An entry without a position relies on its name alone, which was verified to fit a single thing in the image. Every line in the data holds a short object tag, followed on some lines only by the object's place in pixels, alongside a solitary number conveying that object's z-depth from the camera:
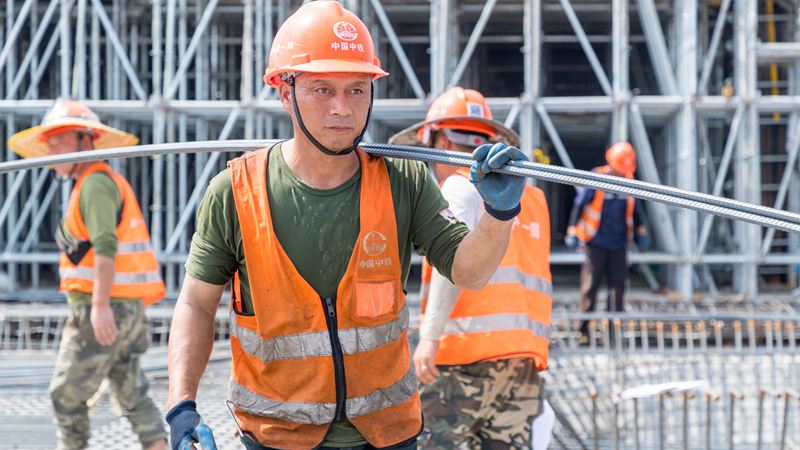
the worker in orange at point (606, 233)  7.33
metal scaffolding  9.33
